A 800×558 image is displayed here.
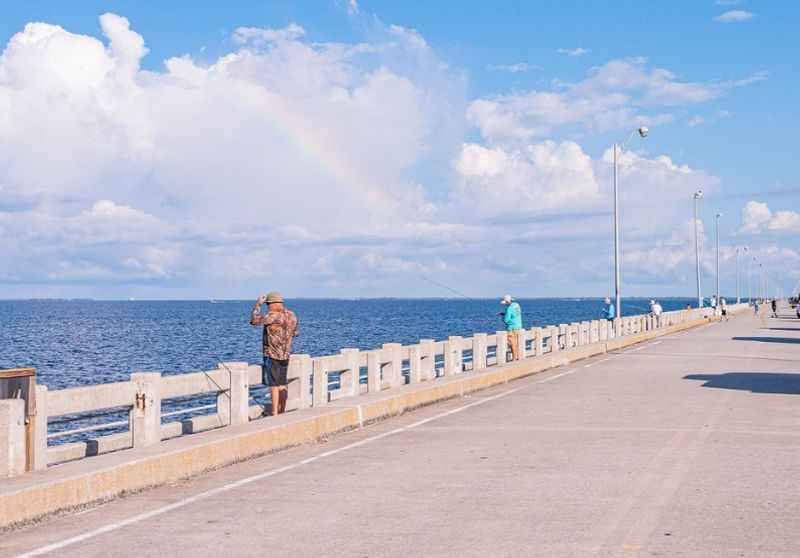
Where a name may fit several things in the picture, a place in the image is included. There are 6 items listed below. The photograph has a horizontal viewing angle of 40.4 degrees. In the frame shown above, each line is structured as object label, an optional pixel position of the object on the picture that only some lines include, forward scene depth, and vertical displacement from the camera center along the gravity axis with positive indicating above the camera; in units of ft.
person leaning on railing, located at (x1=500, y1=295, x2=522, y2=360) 91.71 -1.23
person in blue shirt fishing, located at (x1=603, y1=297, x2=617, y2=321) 152.46 -0.54
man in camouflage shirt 47.78 -1.64
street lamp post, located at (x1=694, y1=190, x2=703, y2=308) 252.83 +12.35
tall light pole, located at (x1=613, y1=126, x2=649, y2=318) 147.95 +9.21
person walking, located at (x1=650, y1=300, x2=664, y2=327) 187.21 -0.67
